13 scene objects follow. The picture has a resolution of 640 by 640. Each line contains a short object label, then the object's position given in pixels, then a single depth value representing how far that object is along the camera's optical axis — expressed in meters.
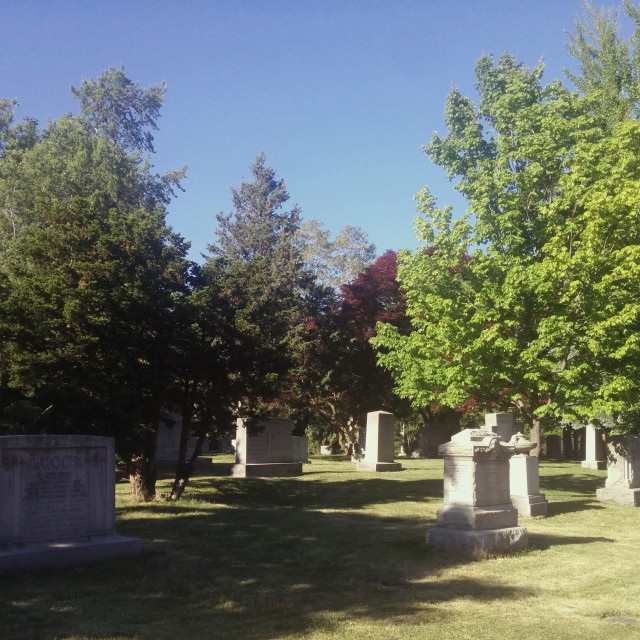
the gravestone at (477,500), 9.45
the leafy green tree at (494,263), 16.42
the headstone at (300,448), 27.39
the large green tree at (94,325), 12.36
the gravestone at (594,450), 28.03
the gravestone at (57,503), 8.12
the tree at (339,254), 58.34
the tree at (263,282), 15.88
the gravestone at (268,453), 22.28
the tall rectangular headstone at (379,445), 24.73
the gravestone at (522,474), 13.94
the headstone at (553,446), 40.25
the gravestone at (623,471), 16.27
